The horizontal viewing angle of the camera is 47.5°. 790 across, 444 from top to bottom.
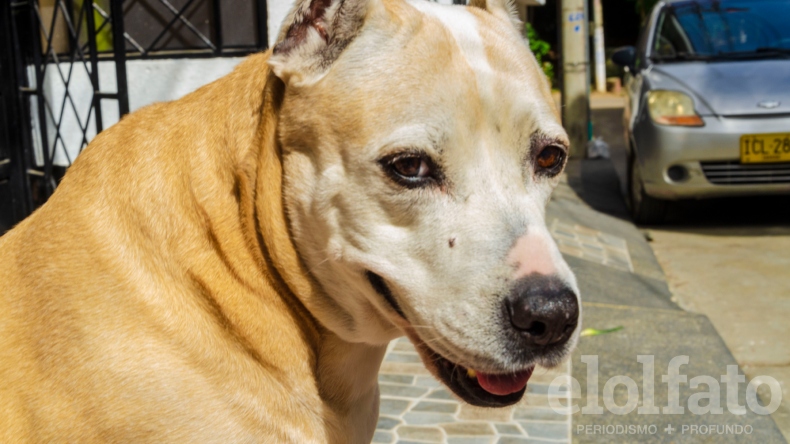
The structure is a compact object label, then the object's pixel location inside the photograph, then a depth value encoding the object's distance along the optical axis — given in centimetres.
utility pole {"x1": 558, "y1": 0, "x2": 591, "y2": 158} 1119
